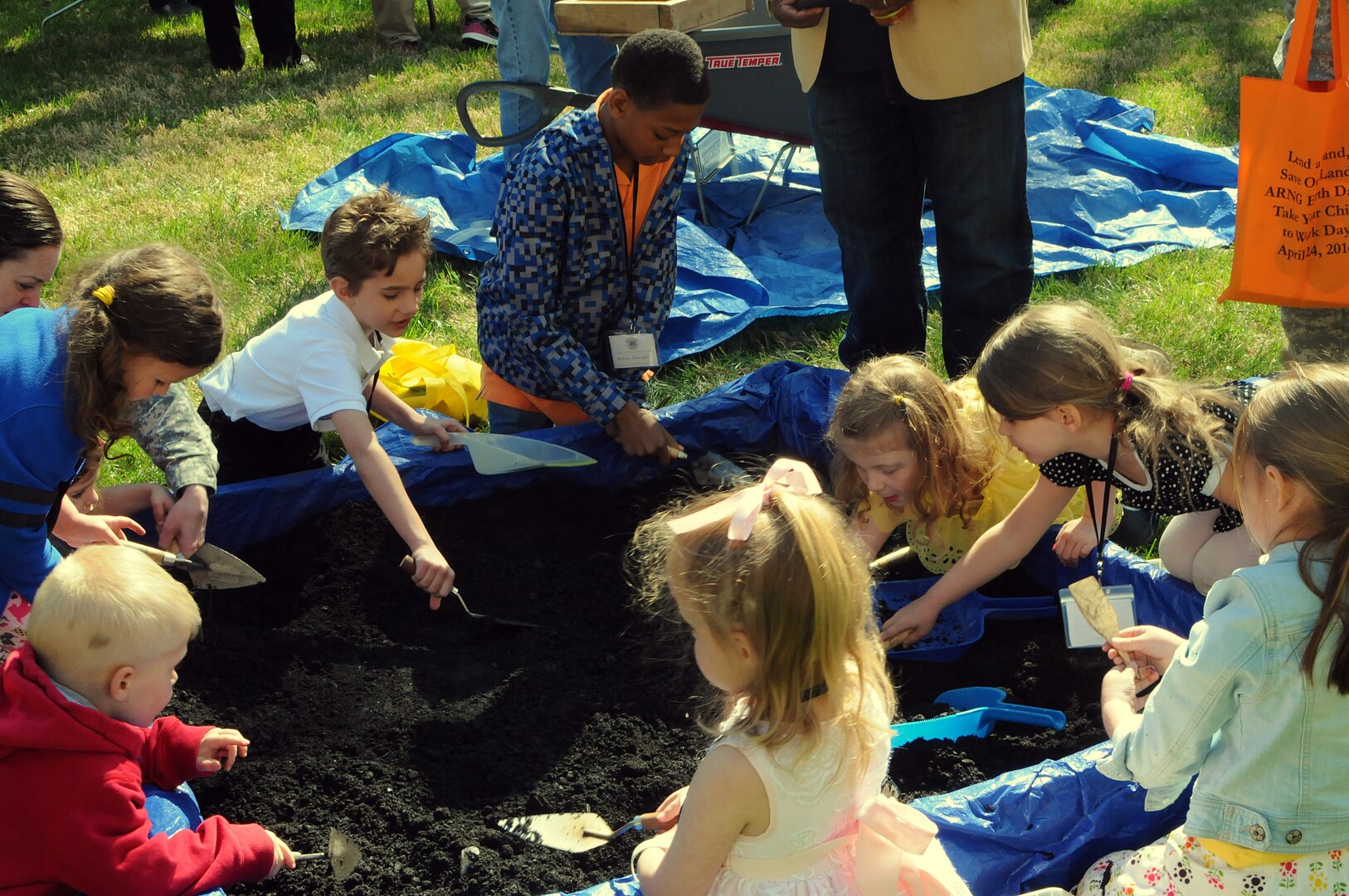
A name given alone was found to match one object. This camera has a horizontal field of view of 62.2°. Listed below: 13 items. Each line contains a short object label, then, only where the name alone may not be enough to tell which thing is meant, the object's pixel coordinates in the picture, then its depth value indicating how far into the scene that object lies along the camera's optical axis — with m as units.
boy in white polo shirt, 2.23
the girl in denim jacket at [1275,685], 1.28
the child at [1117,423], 1.93
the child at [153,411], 2.18
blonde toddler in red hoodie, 1.42
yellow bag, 3.08
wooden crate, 3.49
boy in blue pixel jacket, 2.43
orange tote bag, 2.33
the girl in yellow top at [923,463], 2.19
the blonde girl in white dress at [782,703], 1.27
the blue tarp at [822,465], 1.68
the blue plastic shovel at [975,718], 1.95
